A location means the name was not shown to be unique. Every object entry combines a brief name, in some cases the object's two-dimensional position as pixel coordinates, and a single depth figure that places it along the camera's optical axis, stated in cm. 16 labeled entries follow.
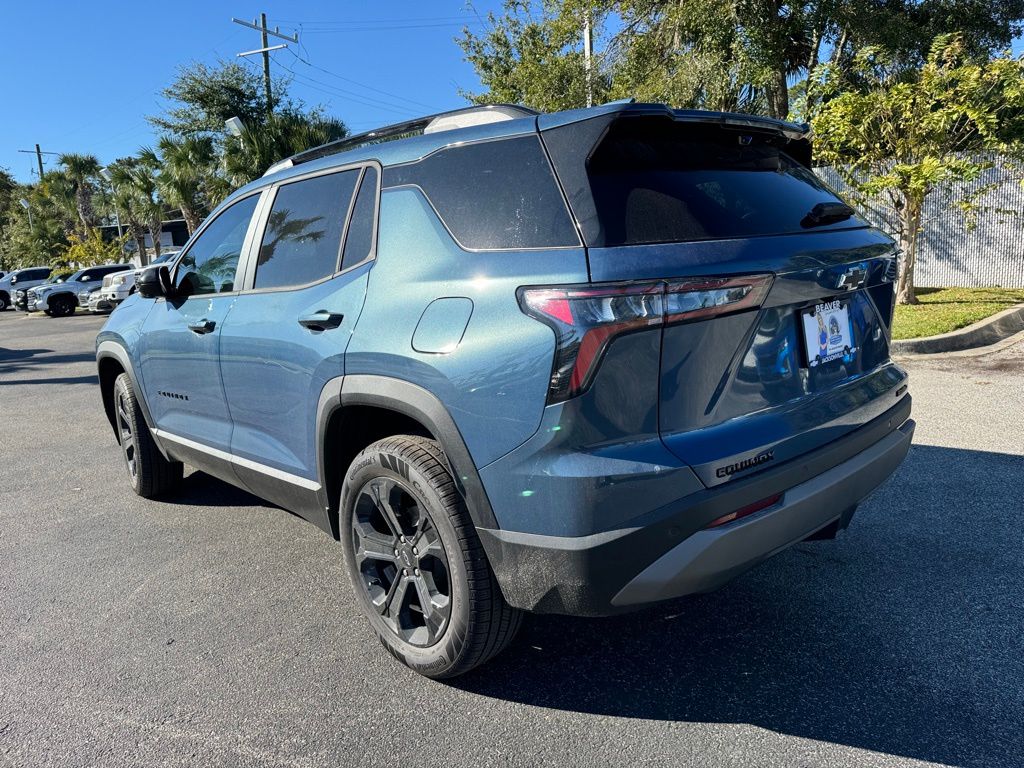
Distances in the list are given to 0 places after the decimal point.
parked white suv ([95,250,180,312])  2434
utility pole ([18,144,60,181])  5953
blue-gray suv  213
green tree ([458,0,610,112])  1761
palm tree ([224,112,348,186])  2489
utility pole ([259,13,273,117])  2975
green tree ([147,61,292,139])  2898
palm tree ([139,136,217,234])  2766
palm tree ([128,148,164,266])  3031
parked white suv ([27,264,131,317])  2598
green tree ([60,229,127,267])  3659
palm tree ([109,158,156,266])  3269
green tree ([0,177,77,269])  4544
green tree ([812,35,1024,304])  1002
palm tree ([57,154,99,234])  4181
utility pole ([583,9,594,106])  1836
